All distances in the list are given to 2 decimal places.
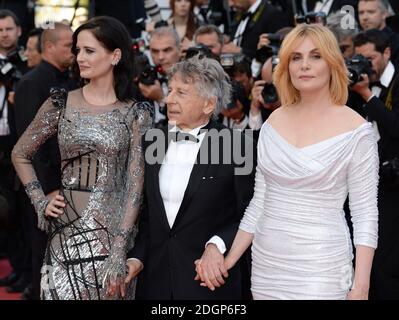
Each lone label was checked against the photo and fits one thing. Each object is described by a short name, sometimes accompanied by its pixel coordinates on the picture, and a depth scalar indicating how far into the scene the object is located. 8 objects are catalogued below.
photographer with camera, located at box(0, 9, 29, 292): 7.25
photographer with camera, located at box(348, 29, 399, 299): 5.33
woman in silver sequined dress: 4.10
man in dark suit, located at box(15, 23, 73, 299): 5.55
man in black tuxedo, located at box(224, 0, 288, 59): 7.46
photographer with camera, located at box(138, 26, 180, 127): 6.23
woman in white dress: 3.34
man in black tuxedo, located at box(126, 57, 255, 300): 3.85
